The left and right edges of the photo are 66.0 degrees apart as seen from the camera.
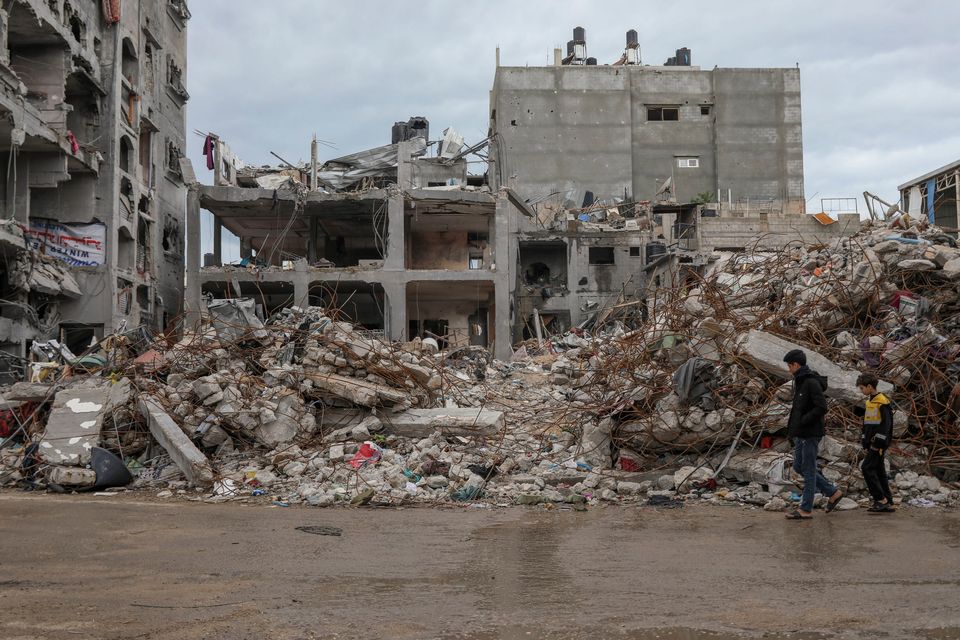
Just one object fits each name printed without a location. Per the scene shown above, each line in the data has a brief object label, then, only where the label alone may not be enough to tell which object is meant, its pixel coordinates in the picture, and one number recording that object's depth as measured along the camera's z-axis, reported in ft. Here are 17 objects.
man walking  21.11
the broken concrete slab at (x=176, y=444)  27.91
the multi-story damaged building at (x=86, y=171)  67.79
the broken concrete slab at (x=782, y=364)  25.35
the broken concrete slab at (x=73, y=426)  29.60
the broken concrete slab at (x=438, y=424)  32.32
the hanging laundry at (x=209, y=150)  90.63
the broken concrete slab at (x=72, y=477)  27.86
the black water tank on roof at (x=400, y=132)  117.80
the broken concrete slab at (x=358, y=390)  32.35
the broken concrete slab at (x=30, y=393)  33.78
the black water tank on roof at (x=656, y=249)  112.70
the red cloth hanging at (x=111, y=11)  87.40
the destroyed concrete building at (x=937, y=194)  87.40
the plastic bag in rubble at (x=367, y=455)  29.27
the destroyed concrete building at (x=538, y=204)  85.46
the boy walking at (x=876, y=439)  21.85
